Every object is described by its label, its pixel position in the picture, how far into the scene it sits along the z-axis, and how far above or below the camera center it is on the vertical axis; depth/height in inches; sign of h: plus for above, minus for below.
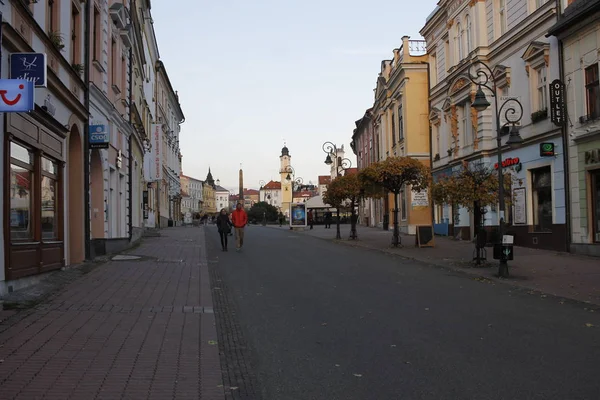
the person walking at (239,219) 900.6 -0.7
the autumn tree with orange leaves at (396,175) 973.2 +65.2
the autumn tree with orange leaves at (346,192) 1262.3 +50.7
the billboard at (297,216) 2089.1 +4.6
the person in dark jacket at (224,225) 943.7 -9.6
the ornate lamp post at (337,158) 1550.2 +148.1
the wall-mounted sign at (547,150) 806.5 +82.7
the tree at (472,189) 643.5 +26.6
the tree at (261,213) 4220.0 +37.2
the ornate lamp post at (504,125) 564.4 +107.1
